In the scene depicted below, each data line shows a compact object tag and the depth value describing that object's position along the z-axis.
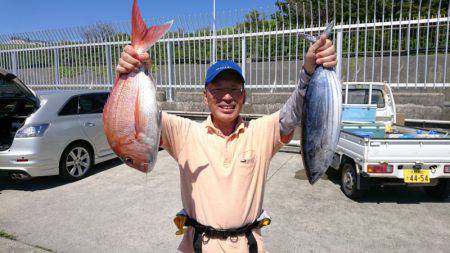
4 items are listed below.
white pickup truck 4.57
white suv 5.50
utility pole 8.77
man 1.82
